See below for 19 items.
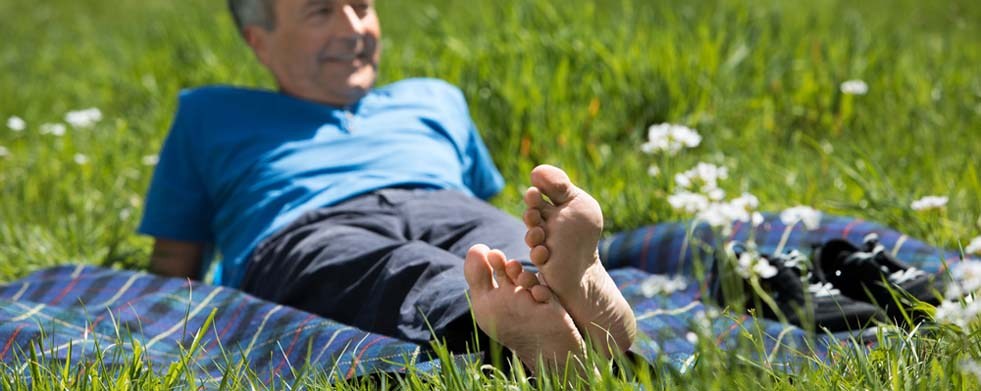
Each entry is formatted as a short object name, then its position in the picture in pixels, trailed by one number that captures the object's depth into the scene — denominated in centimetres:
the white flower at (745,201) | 218
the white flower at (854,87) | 367
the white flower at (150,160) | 373
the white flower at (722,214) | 192
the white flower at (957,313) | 134
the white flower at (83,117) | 378
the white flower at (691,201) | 213
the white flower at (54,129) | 377
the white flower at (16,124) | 382
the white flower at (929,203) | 247
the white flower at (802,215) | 213
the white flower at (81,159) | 365
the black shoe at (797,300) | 225
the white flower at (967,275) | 134
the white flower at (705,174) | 240
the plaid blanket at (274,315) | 200
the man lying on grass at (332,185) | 223
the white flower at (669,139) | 276
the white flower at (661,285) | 155
